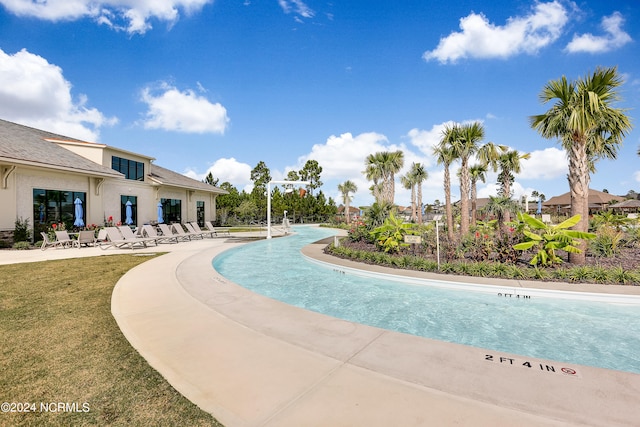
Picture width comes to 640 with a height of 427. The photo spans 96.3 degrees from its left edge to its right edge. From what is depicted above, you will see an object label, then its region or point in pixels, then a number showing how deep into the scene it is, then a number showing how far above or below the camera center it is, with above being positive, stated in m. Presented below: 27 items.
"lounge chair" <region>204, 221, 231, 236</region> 22.58 -1.56
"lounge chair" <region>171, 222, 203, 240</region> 18.45 -1.01
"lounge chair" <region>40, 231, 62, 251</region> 13.80 -1.30
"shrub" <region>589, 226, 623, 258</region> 9.78 -1.25
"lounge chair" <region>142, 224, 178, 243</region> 16.23 -1.12
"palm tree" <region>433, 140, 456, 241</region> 16.63 +3.10
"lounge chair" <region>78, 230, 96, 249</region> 14.65 -1.12
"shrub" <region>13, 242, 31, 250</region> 13.77 -1.38
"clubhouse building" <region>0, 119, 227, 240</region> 14.44 +2.12
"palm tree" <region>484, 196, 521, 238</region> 13.18 +0.24
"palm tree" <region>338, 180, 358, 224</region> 52.66 +4.52
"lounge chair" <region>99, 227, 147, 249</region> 14.19 -1.25
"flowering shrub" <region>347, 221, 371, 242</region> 14.30 -1.04
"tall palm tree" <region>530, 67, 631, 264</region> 8.62 +2.89
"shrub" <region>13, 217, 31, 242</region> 14.38 -0.70
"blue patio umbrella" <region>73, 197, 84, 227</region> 16.55 +0.09
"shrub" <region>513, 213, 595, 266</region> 8.21 -0.89
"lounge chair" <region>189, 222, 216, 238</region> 20.12 -1.13
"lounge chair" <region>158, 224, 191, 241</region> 17.32 -1.16
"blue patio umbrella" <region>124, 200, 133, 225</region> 20.20 +0.13
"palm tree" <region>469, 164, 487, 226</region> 26.67 +3.46
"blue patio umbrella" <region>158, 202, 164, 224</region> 22.03 +0.03
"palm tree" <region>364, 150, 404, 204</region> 30.02 +4.95
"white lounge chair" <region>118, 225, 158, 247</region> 14.65 -1.11
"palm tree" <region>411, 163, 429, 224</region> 36.97 +5.29
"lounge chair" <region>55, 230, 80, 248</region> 14.27 -1.17
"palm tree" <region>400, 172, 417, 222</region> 38.63 +4.71
